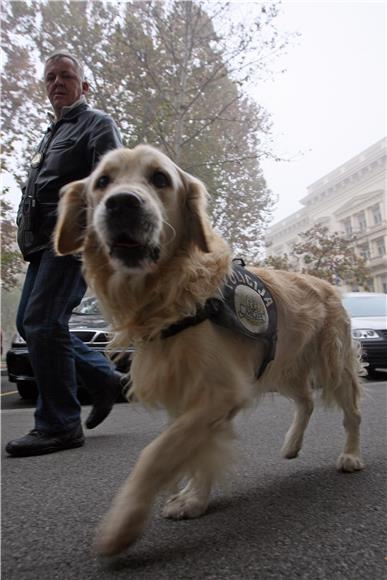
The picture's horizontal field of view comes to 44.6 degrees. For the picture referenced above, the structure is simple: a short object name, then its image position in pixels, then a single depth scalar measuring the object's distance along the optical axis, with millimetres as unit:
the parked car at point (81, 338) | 6027
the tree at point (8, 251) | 14211
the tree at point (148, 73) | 13219
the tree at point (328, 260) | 20344
